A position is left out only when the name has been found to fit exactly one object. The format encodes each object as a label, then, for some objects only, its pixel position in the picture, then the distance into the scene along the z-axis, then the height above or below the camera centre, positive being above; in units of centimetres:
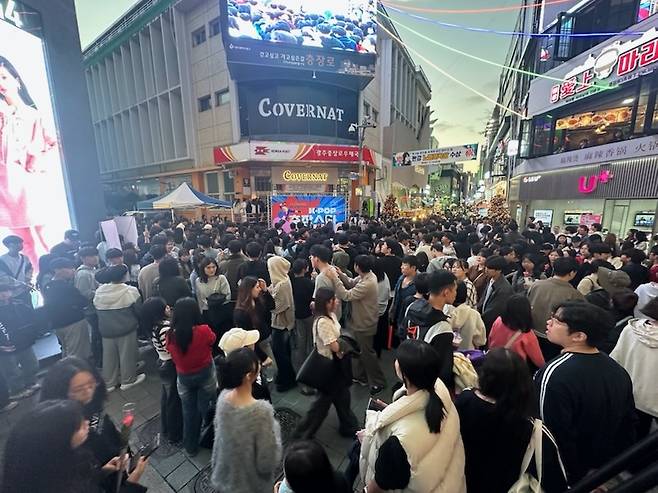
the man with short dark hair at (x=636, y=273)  424 -122
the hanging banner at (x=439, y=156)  1532 +215
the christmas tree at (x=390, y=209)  1961 -99
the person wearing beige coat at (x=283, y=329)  388 -181
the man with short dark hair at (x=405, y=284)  372 -119
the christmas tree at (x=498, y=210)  1892 -123
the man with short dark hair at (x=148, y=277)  441 -119
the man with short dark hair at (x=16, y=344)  352 -178
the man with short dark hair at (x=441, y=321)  219 -105
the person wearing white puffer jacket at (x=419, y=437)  143 -122
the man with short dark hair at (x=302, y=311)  401 -161
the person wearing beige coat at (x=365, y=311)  368 -151
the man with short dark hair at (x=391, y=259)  495 -110
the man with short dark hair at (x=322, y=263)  371 -92
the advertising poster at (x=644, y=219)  1041 -110
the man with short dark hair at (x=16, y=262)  465 -98
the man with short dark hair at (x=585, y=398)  173 -124
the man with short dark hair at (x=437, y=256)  483 -115
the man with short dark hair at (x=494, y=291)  346 -124
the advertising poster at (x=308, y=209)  1318 -59
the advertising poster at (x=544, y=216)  1587 -136
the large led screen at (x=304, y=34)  1534 +911
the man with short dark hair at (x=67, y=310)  368 -139
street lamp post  2011 +160
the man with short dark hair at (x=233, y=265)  474 -112
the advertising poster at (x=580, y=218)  1279 -128
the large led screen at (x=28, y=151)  530 +102
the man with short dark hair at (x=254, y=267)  436 -105
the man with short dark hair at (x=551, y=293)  334 -118
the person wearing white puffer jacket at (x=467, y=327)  282 -131
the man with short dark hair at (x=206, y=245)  547 -89
